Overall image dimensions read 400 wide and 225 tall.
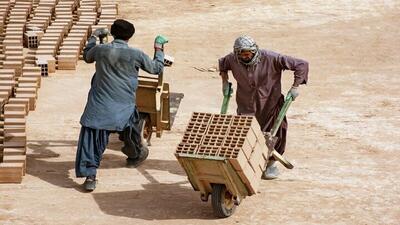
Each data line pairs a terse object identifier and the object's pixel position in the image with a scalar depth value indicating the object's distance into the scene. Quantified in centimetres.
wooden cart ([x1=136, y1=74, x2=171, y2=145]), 1650
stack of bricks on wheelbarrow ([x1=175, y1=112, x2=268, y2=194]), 1324
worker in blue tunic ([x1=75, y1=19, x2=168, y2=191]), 1494
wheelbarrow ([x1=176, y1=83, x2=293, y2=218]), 1325
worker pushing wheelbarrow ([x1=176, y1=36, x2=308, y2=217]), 1331
